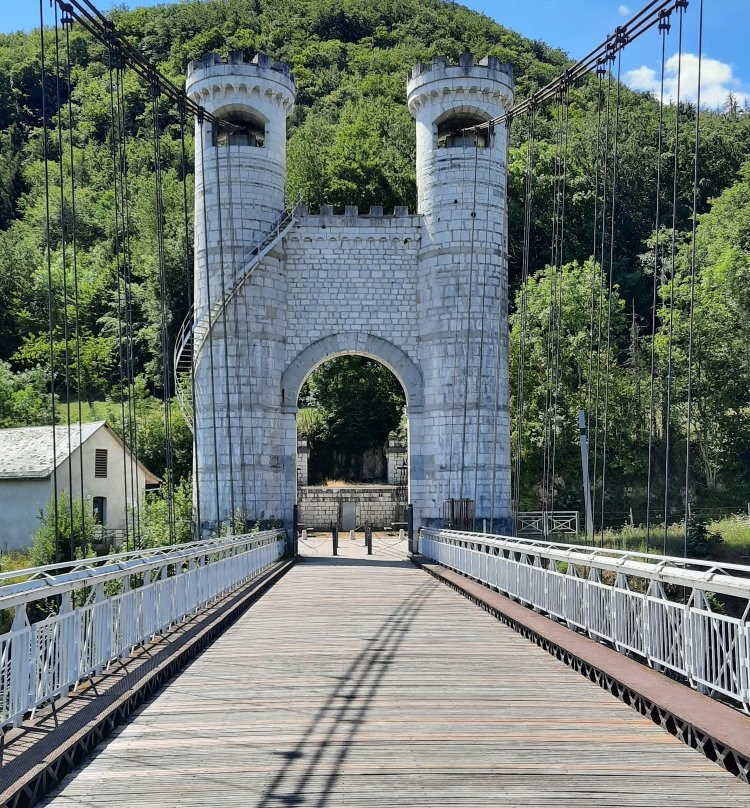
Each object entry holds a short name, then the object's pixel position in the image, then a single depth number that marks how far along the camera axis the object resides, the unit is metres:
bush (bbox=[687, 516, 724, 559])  22.61
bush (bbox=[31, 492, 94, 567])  20.92
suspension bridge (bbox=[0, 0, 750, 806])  4.31
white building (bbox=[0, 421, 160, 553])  25.20
